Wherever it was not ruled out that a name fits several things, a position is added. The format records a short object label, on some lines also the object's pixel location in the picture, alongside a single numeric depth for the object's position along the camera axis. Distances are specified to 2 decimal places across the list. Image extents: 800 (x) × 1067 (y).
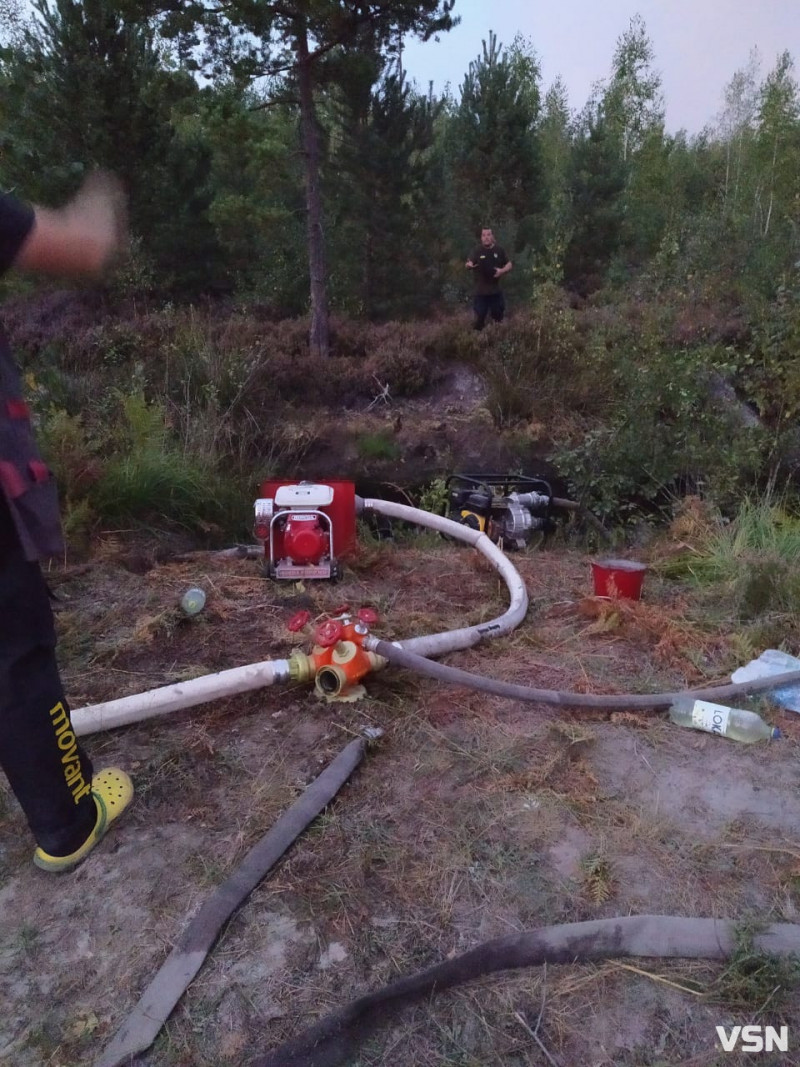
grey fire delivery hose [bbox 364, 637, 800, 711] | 2.47
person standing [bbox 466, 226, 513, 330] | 10.46
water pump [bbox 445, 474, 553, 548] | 4.60
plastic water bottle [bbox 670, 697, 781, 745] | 2.38
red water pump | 3.64
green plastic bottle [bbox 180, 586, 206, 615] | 3.19
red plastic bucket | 3.37
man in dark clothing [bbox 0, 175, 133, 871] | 1.54
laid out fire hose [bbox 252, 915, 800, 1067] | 1.50
